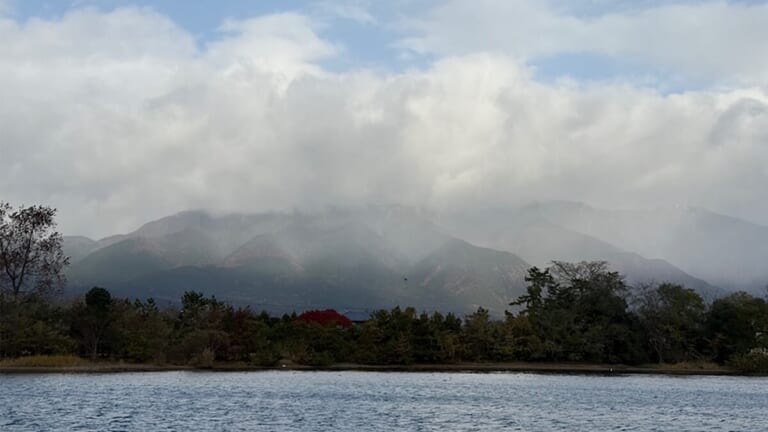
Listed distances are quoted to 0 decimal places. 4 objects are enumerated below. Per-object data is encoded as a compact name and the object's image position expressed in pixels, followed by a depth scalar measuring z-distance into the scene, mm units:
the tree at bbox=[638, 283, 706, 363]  124938
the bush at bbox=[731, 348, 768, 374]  114750
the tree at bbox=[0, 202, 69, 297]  107938
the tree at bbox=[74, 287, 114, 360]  105562
